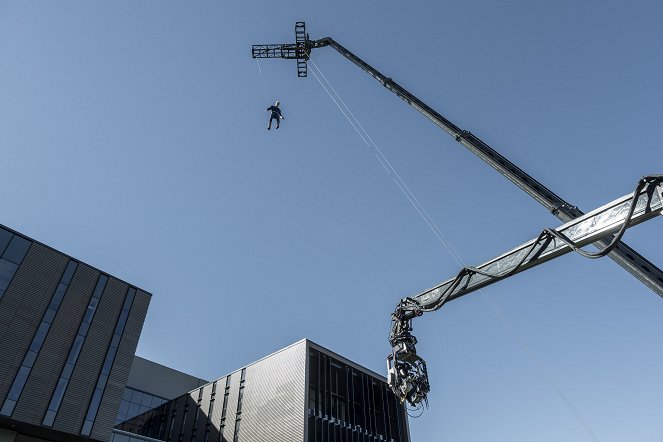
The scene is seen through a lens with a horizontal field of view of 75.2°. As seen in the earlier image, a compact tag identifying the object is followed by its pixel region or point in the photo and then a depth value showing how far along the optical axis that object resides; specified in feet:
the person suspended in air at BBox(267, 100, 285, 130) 79.66
